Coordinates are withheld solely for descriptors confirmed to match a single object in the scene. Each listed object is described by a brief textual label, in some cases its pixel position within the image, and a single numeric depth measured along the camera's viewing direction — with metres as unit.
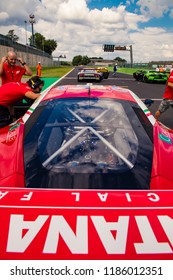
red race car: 1.49
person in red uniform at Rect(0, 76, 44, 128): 4.46
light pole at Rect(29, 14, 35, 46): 91.56
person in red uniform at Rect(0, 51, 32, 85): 6.26
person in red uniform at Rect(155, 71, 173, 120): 7.23
